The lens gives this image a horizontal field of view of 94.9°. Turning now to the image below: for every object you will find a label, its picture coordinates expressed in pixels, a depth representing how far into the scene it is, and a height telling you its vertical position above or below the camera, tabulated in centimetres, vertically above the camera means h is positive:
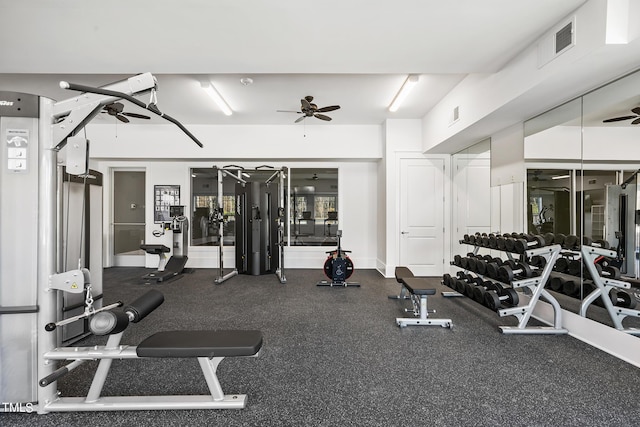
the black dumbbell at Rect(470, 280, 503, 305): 323 -86
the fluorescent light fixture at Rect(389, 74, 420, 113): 392 +179
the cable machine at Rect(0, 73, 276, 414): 176 -37
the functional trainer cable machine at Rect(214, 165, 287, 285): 598 -28
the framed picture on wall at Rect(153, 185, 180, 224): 662 +31
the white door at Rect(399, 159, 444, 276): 564 -2
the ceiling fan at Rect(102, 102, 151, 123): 429 +152
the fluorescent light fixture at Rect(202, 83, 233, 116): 418 +179
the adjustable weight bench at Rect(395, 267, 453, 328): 315 -109
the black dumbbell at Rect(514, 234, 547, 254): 310 -32
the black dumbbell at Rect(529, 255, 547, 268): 325 -54
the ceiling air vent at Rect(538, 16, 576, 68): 233 +143
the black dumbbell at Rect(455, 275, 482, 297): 344 -86
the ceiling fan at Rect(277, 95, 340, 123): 416 +155
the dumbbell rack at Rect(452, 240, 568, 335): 300 -96
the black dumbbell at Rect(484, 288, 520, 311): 305 -90
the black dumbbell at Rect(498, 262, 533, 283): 312 -63
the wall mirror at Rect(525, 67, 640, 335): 260 +16
